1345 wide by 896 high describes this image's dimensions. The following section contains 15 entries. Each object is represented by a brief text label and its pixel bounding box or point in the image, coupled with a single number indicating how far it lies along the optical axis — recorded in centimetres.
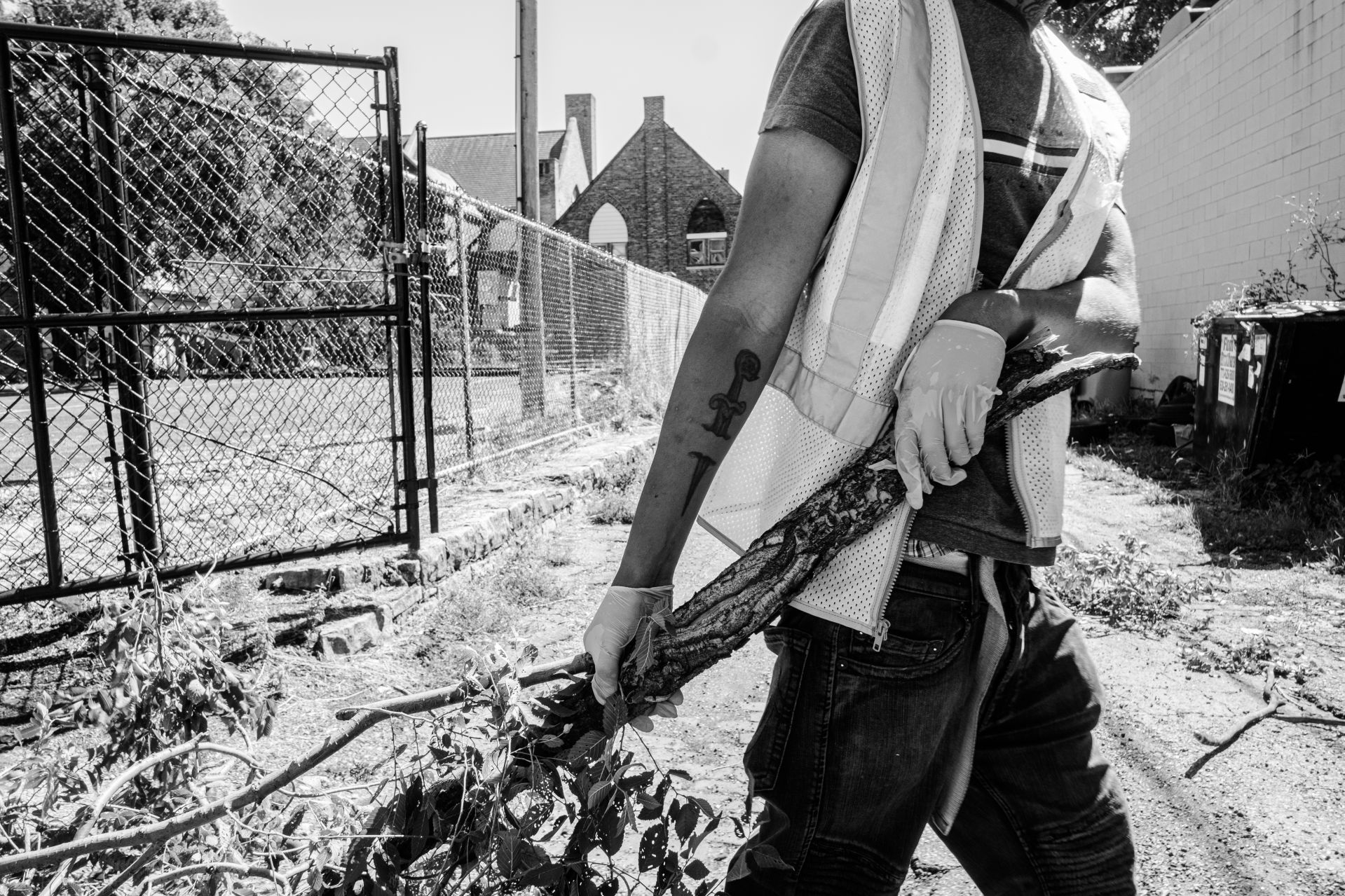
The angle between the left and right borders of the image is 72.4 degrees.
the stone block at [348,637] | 396
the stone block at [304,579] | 430
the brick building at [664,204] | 3912
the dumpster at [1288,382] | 625
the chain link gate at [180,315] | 358
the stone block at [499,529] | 563
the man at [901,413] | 123
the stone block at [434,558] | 469
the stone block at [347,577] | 433
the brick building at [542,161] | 4856
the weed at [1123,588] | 460
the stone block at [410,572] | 455
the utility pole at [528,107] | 1083
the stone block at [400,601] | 432
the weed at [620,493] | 727
